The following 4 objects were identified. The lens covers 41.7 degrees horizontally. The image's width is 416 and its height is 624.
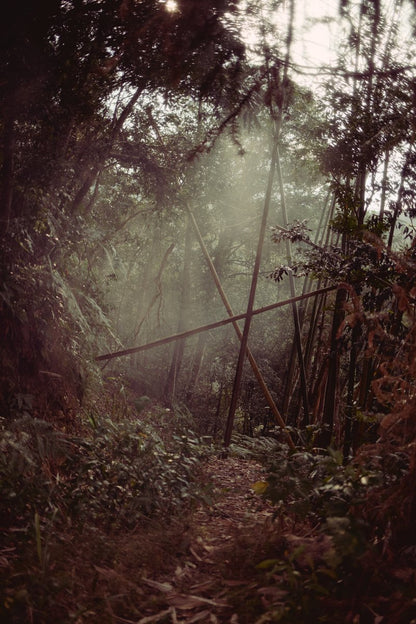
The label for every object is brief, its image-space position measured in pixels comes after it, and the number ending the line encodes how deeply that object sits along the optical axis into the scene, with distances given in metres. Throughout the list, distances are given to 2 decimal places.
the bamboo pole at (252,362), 5.61
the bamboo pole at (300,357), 6.17
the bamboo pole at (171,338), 5.08
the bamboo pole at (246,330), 5.50
